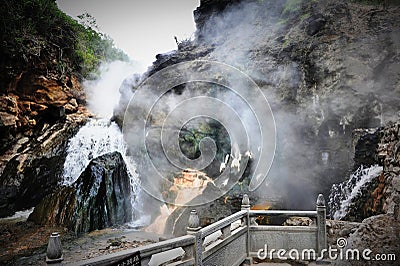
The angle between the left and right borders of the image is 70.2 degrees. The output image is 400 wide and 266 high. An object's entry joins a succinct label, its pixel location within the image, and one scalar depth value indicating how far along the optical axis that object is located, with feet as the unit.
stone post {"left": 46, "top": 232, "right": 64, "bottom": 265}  11.21
